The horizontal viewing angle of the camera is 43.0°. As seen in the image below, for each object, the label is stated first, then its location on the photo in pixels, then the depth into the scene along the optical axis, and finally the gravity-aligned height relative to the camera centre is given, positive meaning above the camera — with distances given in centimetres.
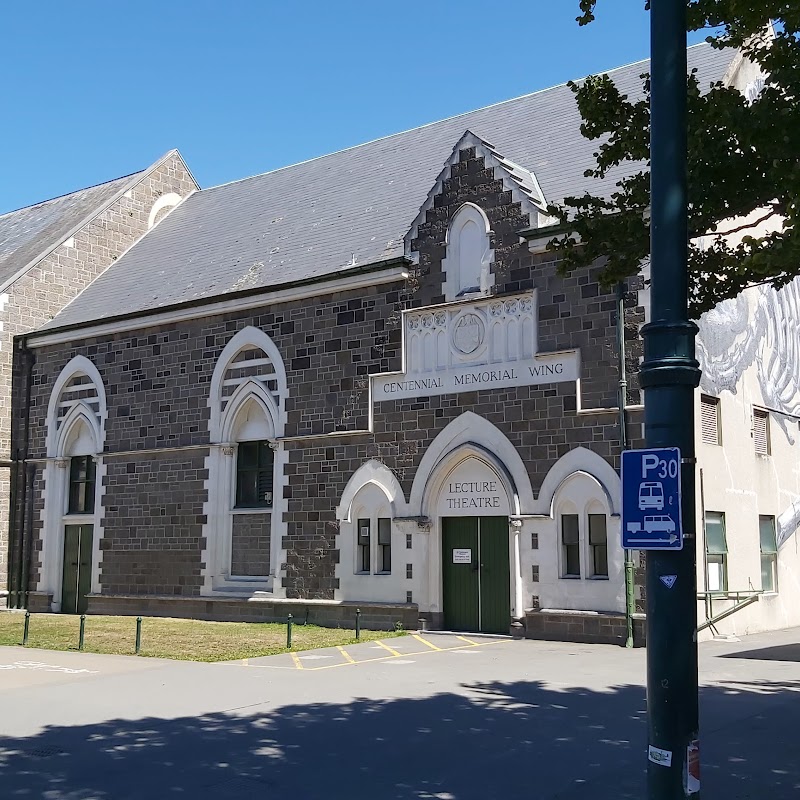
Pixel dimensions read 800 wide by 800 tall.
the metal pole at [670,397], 537 +77
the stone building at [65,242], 2961 +934
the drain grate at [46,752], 920 -196
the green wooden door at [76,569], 2797 -91
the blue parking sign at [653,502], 552 +18
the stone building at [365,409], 1955 +285
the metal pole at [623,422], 1811 +204
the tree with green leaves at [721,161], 859 +333
